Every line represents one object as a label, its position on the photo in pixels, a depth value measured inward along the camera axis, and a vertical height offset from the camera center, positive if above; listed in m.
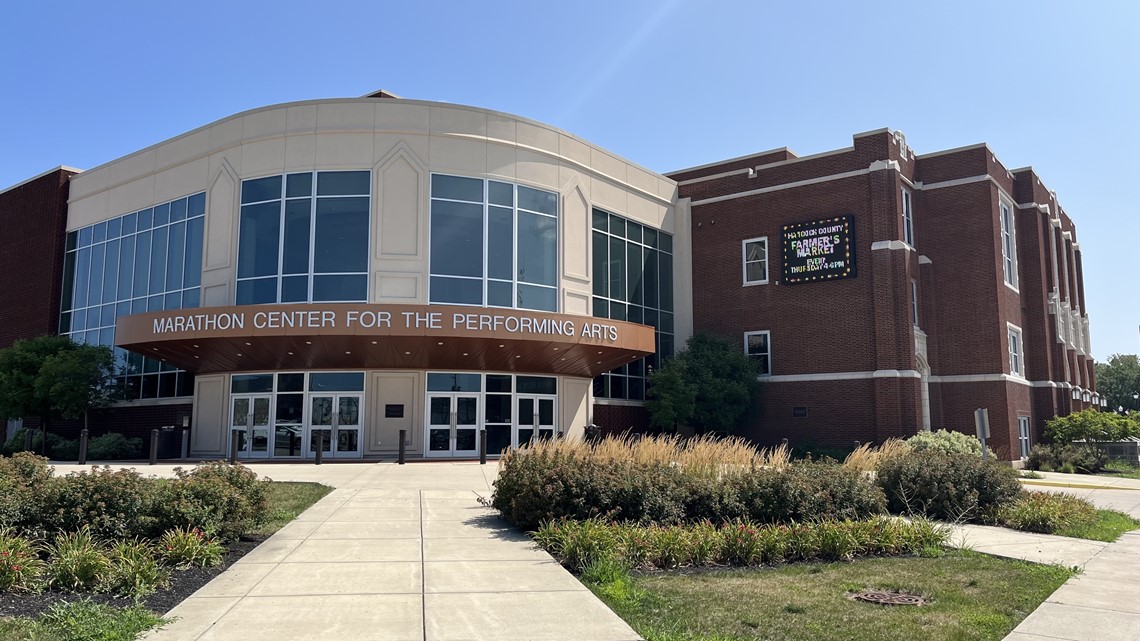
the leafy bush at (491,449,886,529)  11.58 -1.05
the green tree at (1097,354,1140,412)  90.50 +3.60
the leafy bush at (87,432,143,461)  28.69 -1.09
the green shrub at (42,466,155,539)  9.96 -1.07
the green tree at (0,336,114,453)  29.72 +1.31
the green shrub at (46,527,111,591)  8.05 -1.46
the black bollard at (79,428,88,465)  25.34 -0.93
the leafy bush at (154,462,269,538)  10.22 -1.08
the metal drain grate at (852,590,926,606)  7.91 -1.70
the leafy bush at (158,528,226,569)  9.19 -1.47
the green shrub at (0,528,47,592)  7.88 -1.44
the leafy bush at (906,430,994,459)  28.25 -0.76
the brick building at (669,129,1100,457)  32.00 +5.13
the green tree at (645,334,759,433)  32.16 +1.10
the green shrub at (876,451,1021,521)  13.77 -1.12
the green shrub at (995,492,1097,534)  13.10 -1.52
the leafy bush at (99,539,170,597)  7.90 -1.51
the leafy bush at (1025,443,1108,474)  30.83 -1.49
